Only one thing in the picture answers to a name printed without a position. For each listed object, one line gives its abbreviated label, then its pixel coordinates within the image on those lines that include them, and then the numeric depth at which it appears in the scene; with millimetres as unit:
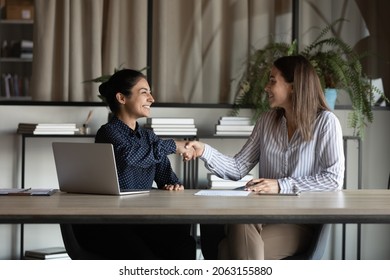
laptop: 4204
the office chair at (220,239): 4425
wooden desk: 3692
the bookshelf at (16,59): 7616
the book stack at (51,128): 7071
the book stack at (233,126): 7282
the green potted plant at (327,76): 7283
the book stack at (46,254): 7138
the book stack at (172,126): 7164
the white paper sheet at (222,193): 4412
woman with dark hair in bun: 4473
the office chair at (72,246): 4327
